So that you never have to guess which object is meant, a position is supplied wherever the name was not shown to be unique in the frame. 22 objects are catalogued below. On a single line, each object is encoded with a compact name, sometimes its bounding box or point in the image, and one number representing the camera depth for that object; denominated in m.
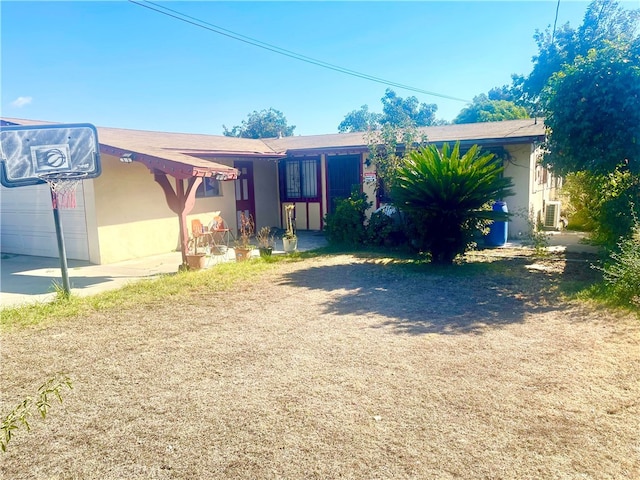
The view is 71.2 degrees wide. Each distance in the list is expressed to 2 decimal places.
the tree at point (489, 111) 34.84
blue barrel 11.07
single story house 9.88
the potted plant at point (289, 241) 11.16
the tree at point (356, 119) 50.53
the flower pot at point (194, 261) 8.98
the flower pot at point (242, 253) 9.96
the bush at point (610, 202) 7.68
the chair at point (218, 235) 11.39
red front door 14.14
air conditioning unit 13.40
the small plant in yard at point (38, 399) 3.28
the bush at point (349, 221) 11.45
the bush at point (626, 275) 6.00
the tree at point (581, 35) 24.64
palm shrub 8.19
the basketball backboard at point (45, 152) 7.04
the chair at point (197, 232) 11.18
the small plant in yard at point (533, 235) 9.84
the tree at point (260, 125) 51.34
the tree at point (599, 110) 6.98
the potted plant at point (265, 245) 10.39
